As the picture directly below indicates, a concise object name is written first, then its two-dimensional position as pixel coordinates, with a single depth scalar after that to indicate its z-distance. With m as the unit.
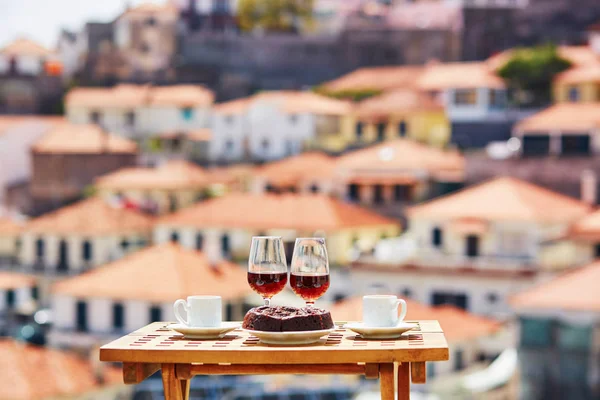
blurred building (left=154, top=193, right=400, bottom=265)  38.34
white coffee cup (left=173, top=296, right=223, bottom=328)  4.84
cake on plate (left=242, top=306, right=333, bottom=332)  4.63
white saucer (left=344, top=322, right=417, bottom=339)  4.73
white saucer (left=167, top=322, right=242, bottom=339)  4.80
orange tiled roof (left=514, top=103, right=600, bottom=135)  39.41
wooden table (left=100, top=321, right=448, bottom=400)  4.50
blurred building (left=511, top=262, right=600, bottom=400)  24.95
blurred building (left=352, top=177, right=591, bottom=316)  33.44
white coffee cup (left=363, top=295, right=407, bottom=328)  4.77
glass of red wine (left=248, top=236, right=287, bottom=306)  4.91
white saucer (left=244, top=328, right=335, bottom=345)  4.61
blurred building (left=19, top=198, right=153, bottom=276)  43.97
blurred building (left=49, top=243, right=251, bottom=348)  33.22
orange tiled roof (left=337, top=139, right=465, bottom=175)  42.53
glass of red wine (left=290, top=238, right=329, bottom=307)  4.91
